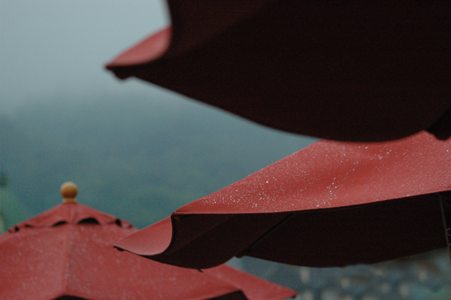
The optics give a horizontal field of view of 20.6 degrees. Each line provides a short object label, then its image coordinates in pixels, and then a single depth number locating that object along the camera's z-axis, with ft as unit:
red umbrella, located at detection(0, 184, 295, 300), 15.03
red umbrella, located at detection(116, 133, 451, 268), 13.29
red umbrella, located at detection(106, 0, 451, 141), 5.56
